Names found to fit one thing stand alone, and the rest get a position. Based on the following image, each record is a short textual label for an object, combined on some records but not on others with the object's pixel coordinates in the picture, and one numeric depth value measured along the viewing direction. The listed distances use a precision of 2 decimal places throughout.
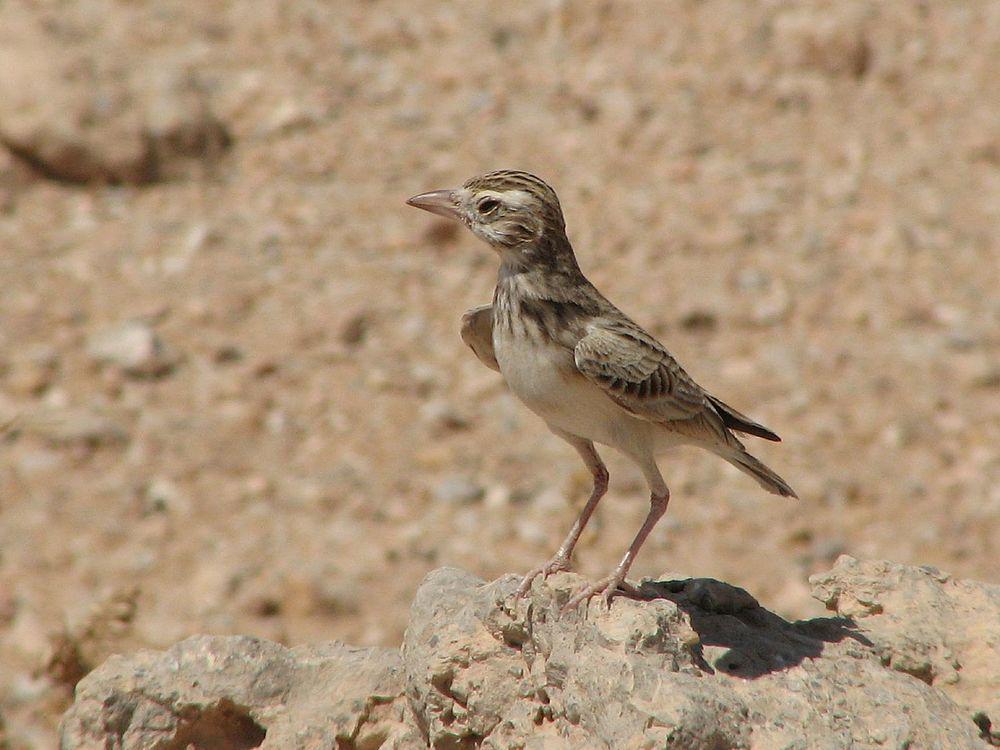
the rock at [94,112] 12.15
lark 5.71
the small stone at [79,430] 10.04
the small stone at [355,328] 11.24
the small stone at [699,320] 11.60
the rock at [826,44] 14.55
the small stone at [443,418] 10.53
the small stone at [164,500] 9.70
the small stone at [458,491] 9.93
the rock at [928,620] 5.23
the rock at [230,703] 5.45
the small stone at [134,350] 10.77
